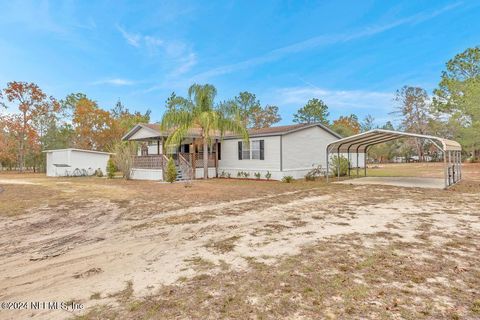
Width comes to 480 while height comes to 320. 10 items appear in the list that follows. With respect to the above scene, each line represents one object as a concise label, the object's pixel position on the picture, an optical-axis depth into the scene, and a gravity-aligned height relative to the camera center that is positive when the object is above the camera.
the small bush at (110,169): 20.25 -0.20
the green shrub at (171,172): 16.08 -0.38
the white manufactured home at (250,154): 17.34 +0.73
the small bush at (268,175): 17.39 -0.69
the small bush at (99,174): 23.43 -0.65
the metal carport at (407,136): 12.31 +1.04
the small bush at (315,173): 16.98 -0.66
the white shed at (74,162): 24.92 +0.43
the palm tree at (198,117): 16.69 +2.95
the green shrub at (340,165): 19.19 -0.13
